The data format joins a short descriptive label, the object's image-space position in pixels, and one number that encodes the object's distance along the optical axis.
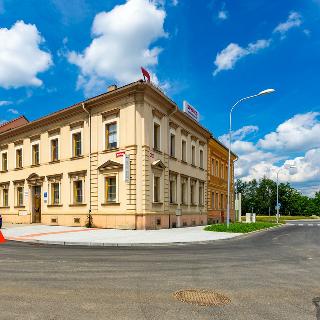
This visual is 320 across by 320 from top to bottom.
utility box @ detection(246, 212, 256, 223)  43.61
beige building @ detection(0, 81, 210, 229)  23.78
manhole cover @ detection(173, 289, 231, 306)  5.66
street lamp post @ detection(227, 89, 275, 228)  23.40
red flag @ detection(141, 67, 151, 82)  24.55
